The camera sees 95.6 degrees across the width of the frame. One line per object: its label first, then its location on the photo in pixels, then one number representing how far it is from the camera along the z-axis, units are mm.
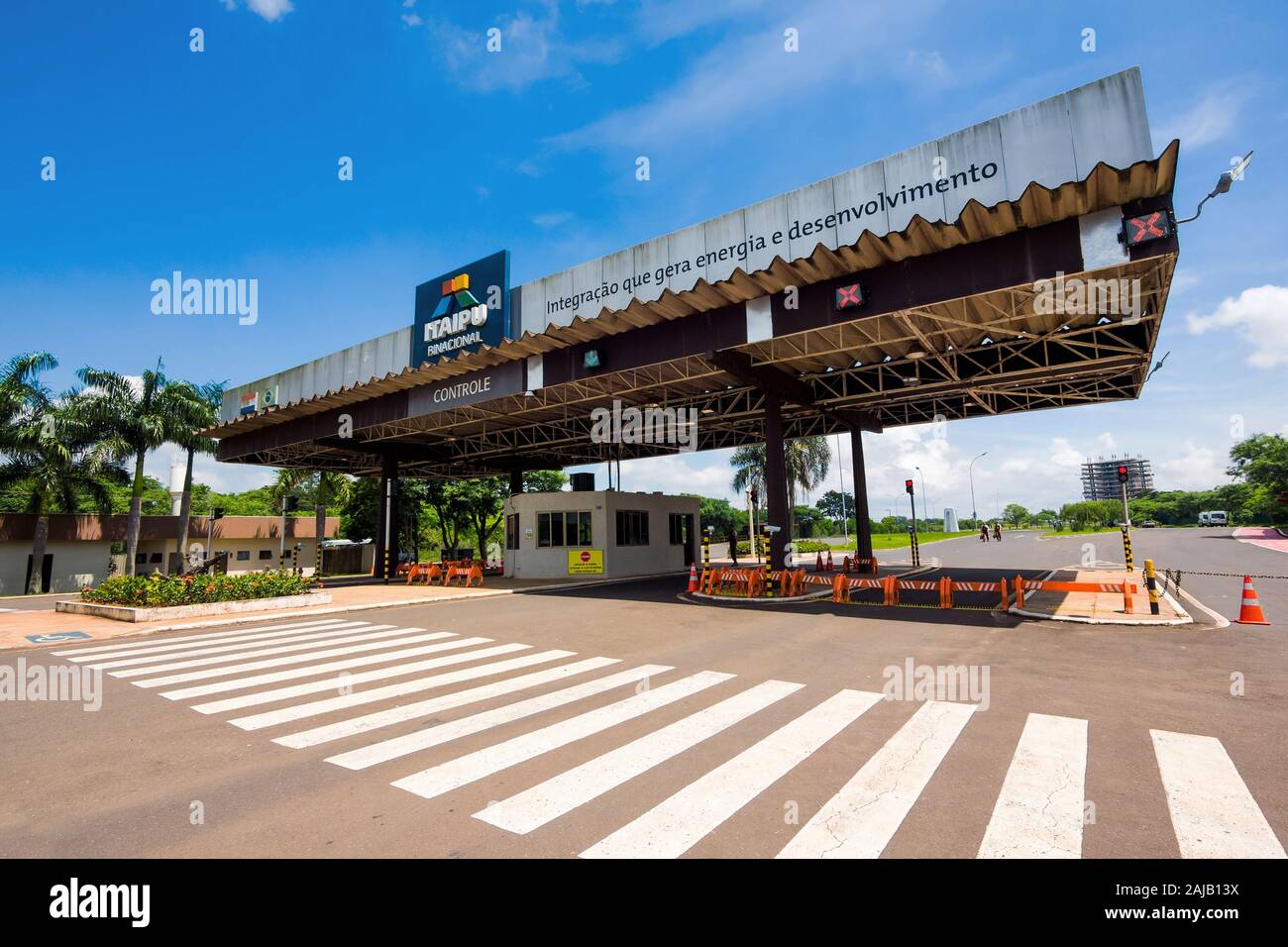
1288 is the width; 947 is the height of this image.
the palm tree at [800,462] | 49750
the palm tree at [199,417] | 32219
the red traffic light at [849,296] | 14443
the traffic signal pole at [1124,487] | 14278
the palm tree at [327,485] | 48594
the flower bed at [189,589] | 15664
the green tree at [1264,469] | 60744
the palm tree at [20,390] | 28625
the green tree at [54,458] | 28906
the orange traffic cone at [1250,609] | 11273
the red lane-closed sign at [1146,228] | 11117
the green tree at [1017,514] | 186875
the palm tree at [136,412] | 30359
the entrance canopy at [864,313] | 12117
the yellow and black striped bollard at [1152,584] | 12398
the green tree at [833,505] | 131125
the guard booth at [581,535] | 28109
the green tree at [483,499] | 48281
